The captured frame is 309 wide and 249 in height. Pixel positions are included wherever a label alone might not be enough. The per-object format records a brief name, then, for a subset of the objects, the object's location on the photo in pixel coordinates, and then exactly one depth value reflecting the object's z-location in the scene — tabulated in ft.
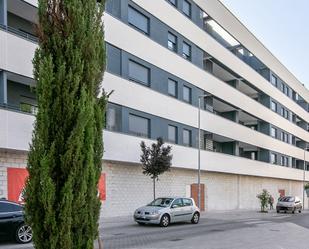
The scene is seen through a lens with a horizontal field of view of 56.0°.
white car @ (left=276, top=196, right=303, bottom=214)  89.56
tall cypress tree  10.48
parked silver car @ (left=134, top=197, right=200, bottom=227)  46.11
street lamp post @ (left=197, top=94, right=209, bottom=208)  70.38
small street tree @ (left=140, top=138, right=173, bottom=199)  56.06
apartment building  42.42
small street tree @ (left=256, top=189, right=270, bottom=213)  91.12
